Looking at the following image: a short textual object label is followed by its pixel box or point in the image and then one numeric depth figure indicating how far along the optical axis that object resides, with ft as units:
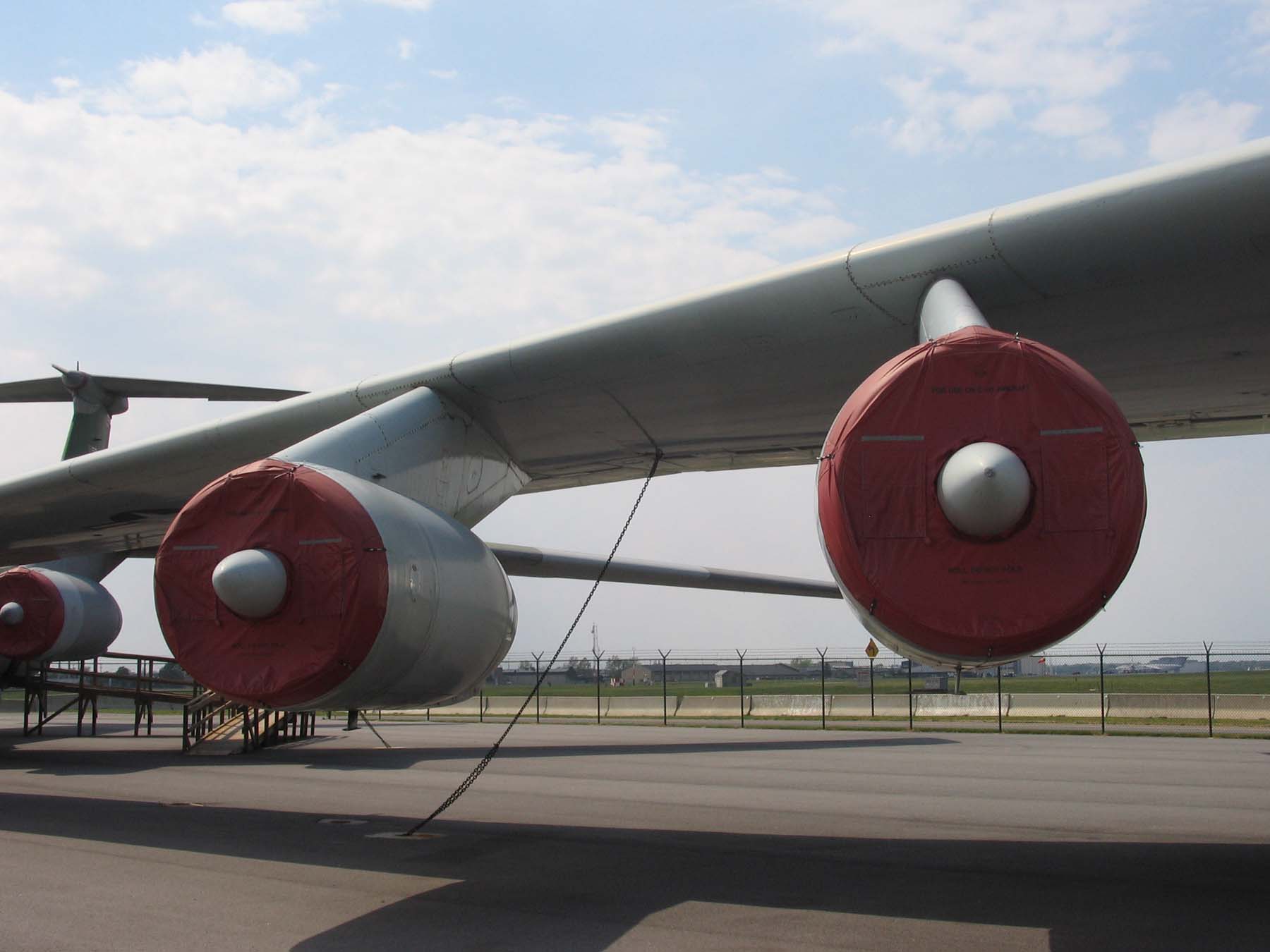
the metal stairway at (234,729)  69.27
